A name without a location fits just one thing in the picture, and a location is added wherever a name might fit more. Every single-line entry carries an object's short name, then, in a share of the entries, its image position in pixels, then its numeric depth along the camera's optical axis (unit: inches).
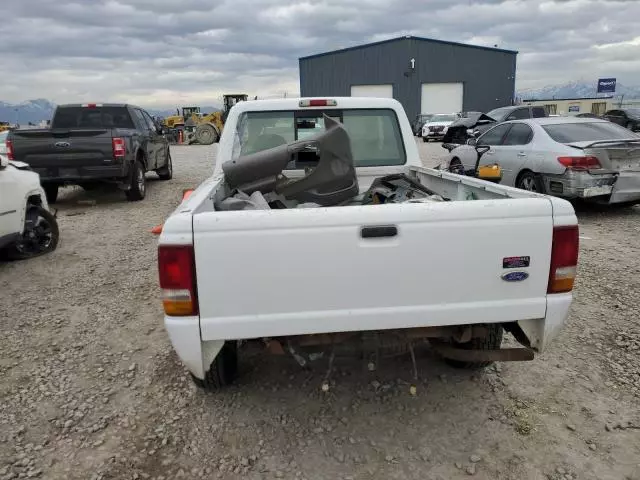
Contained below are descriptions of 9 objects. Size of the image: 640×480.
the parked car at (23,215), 235.5
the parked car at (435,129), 1114.7
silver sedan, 302.2
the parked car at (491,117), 725.3
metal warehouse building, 1544.0
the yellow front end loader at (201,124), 1198.9
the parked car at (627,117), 1050.1
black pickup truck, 373.7
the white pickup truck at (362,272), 96.0
